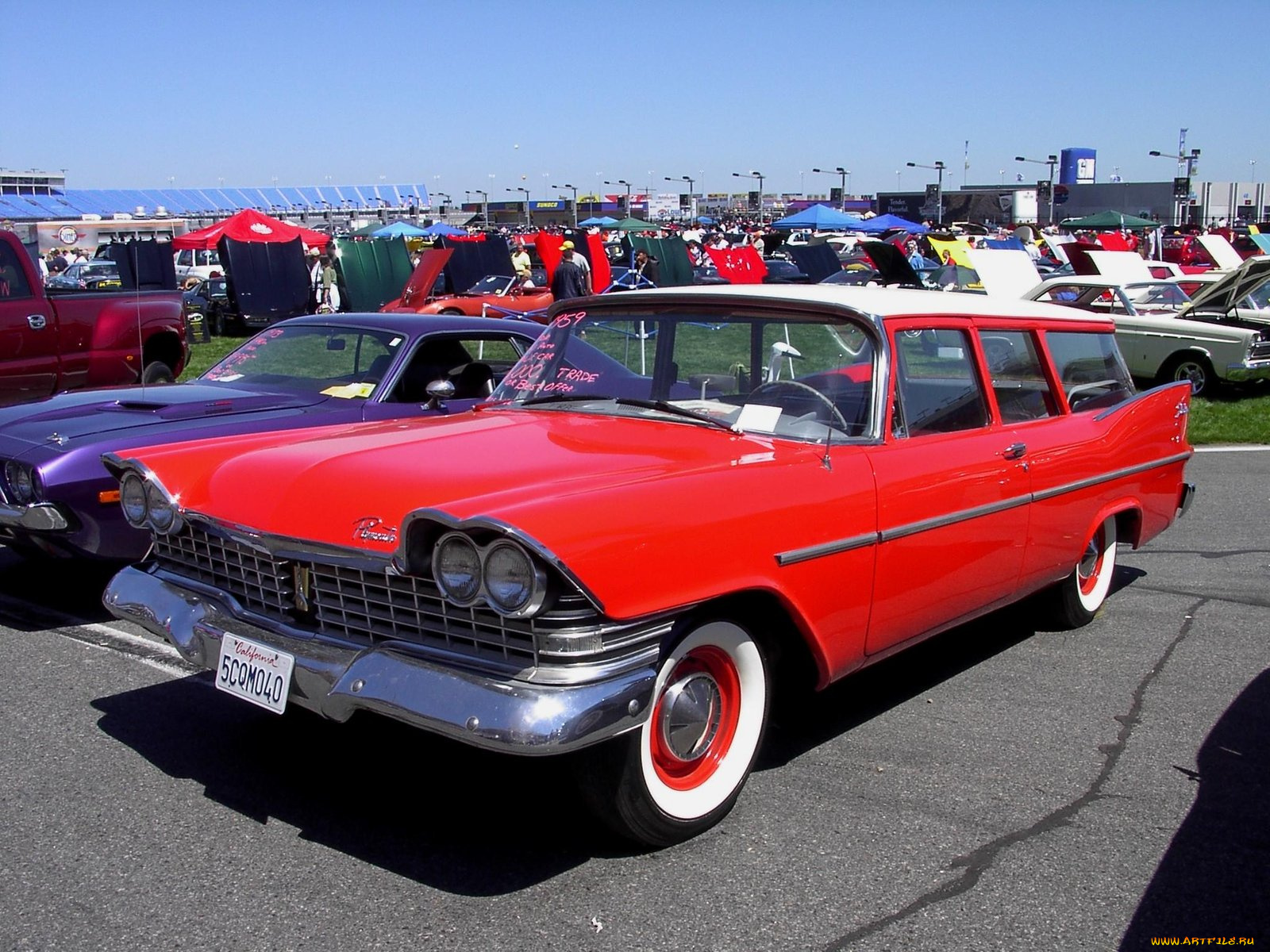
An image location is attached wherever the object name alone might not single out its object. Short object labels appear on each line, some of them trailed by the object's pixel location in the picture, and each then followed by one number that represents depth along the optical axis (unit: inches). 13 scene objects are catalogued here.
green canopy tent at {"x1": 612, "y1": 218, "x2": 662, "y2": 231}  2484.0
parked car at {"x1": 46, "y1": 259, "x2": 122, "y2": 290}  897.8
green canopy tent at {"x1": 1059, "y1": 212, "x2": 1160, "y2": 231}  2193.7
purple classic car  208.5
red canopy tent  1013.8
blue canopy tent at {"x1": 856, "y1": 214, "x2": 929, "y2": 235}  1791.0
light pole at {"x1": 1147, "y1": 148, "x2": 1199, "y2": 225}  2965.1
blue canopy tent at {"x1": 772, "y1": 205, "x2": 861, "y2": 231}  1546.5
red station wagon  118.2
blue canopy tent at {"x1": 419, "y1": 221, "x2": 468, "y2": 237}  1870.8
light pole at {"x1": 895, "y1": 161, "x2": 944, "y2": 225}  2917.6
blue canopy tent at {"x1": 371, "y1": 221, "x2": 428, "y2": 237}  1752.0
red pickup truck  359.6
